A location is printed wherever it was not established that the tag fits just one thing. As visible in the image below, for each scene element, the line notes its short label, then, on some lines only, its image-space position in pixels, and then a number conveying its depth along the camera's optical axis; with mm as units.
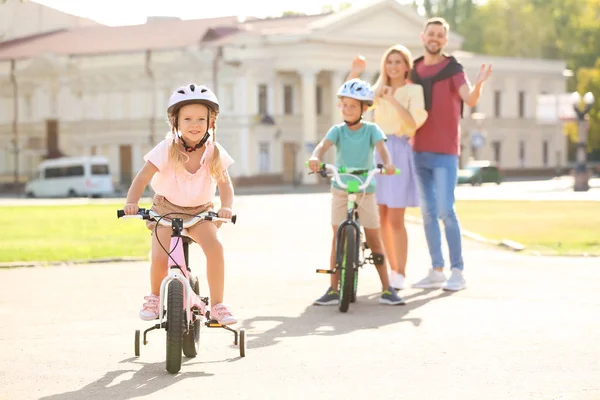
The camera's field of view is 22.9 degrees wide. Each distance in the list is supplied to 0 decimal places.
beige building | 79562
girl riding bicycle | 8320
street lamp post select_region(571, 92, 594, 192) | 57312
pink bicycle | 7887
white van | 72500
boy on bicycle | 11398
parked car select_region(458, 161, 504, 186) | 74562
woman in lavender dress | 12742
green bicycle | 10992
